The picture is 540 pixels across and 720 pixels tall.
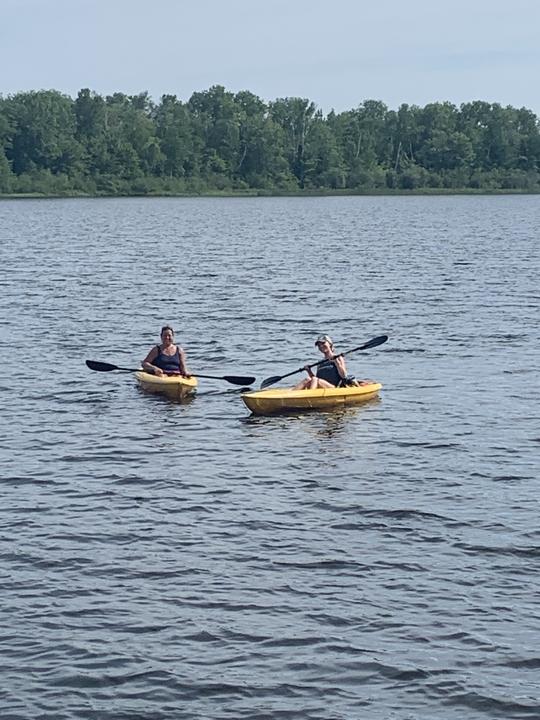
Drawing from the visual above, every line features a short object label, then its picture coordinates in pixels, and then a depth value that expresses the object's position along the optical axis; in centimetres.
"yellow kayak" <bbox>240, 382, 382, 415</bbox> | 2352
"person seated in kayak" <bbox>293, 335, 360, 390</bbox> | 2462
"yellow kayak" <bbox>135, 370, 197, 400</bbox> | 2562
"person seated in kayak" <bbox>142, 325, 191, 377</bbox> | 2617
